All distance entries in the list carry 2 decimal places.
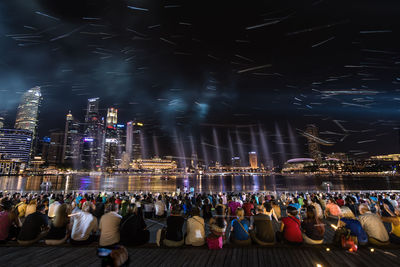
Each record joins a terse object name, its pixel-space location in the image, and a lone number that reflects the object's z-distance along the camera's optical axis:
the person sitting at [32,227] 6.40
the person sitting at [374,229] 6.14
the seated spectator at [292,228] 6.21
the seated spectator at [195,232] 6.36
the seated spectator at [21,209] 11.06
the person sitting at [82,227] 6.35
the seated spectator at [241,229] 6.39
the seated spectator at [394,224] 6.38
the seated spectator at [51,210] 11.10
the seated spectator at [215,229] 6.20
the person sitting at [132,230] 6.34
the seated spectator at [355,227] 6.10
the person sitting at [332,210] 11.18
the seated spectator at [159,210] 12.06
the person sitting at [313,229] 6.29
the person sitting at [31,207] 10.27
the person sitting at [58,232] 6.38
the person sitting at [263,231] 6.21
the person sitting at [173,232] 6.18
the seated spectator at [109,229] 5.81
